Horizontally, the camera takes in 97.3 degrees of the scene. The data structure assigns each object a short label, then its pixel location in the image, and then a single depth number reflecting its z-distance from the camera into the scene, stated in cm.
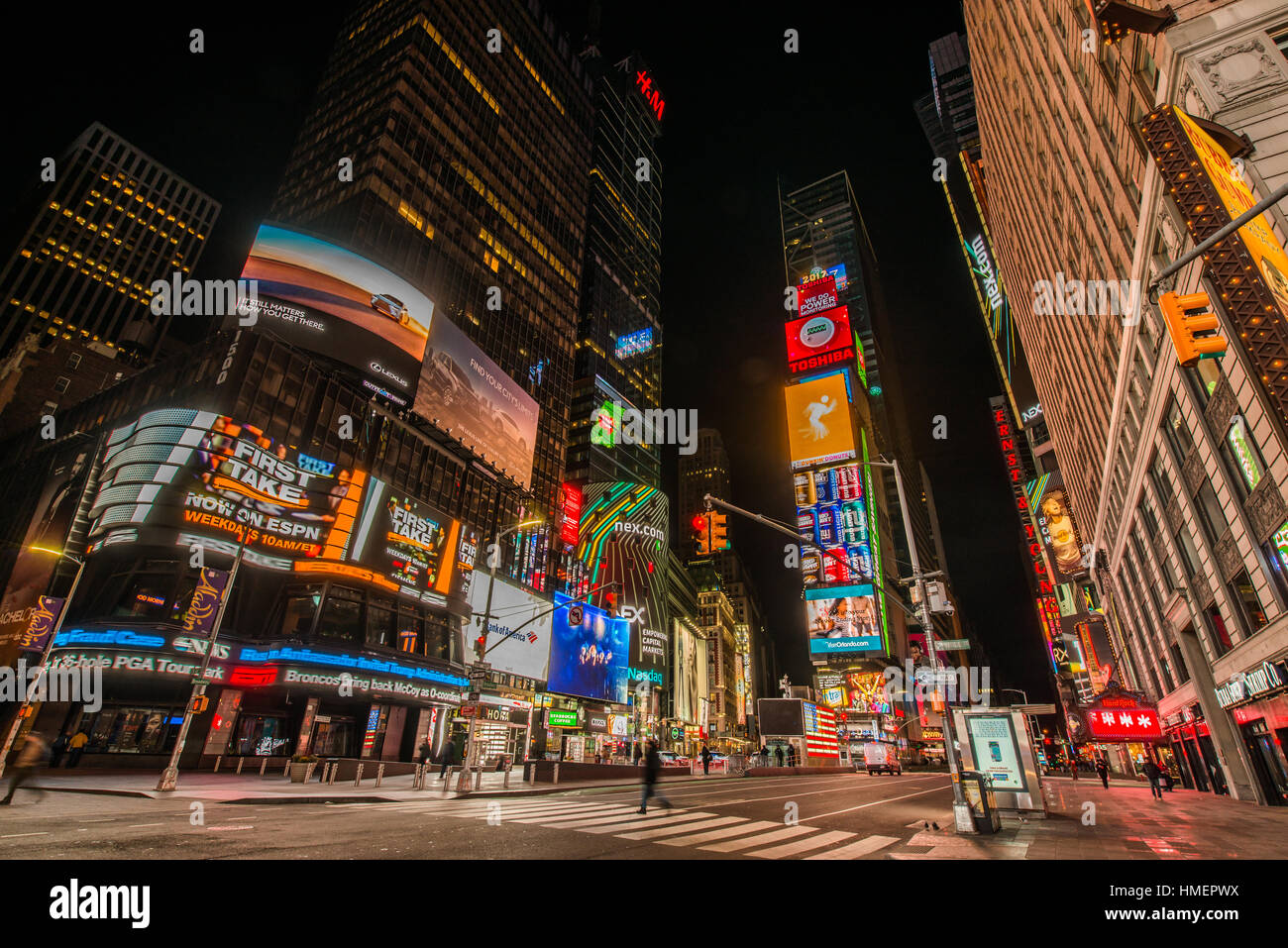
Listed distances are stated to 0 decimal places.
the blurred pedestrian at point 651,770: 1453
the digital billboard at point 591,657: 6147
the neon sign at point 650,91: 13788
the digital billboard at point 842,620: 8294
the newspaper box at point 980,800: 1160
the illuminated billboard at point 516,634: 5375
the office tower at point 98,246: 9762
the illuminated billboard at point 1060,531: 6481
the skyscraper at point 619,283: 9356
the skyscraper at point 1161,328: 1591
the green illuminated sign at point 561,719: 5744
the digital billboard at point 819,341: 9862
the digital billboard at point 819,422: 9144
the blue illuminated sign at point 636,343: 10638
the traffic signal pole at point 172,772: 1669
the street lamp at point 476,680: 2073
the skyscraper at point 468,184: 6431
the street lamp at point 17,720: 1450
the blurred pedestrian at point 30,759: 1216
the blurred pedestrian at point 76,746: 2418
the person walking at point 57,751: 2592
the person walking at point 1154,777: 2468
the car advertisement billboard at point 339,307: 4094
